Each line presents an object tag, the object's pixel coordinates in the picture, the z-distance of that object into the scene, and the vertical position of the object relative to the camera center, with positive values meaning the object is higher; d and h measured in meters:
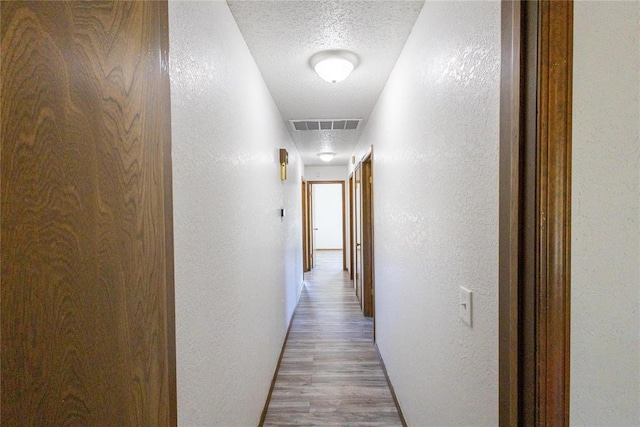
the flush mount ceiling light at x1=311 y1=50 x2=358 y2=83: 1.75 +0.94
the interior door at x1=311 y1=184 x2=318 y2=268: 9.53 -0.66
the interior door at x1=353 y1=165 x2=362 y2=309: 3.77 -0.33
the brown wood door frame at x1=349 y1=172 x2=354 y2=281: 4.87 -0.15
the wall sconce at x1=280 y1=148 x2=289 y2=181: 2.82 +0.48
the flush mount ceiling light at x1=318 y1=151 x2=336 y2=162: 4.86 +0.96
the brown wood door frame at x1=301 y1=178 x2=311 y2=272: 5.57 -0.44
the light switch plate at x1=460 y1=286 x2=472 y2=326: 0.94 -0.35
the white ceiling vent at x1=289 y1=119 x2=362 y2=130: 3.17 +1.01
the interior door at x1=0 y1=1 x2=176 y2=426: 0.52 -0.01
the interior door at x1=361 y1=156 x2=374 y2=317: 3.55 -0.44
